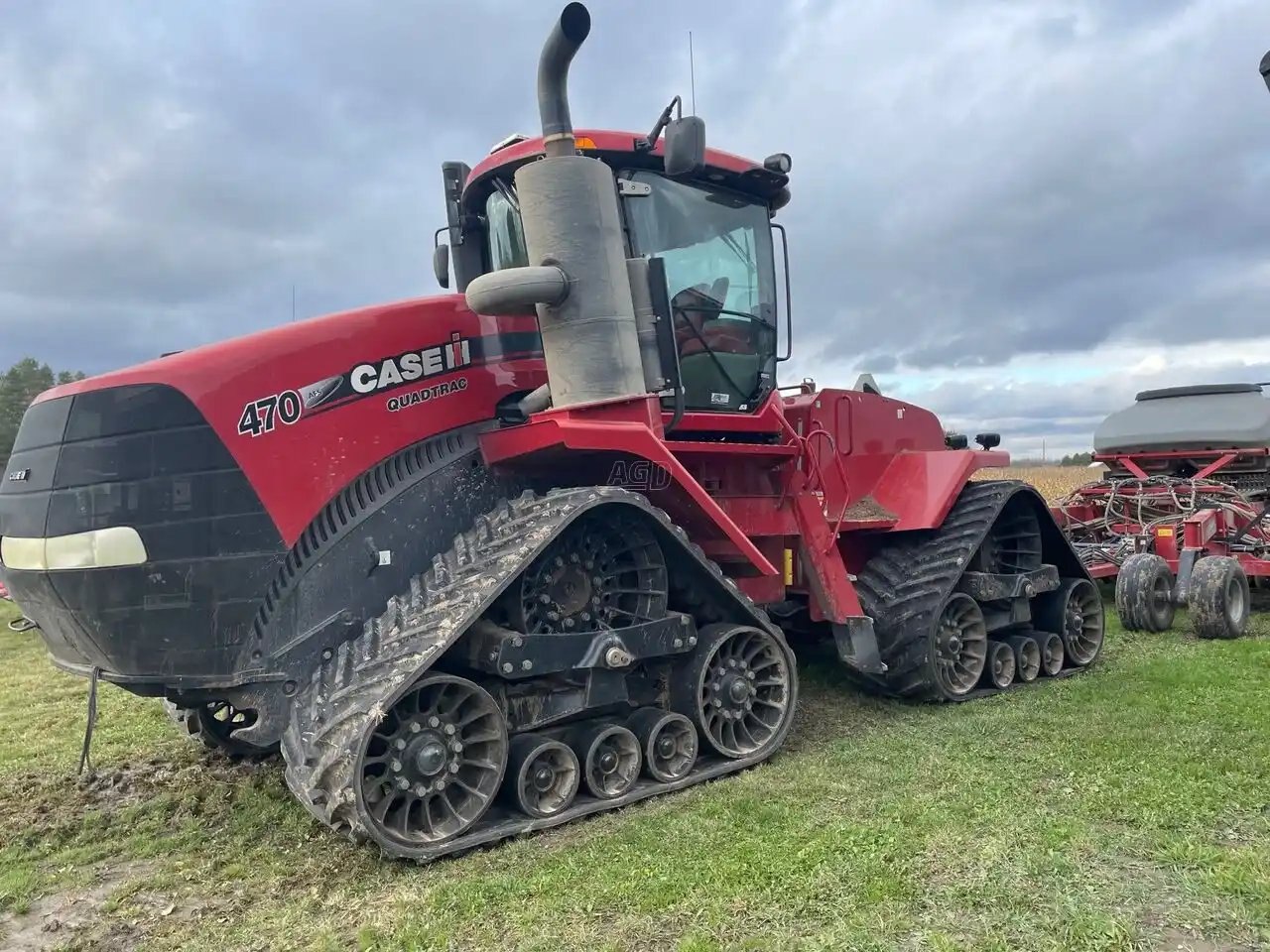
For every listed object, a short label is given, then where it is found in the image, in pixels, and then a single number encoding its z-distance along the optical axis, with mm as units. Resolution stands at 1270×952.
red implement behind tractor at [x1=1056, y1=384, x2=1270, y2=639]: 9141
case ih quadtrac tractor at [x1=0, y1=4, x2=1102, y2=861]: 4223
